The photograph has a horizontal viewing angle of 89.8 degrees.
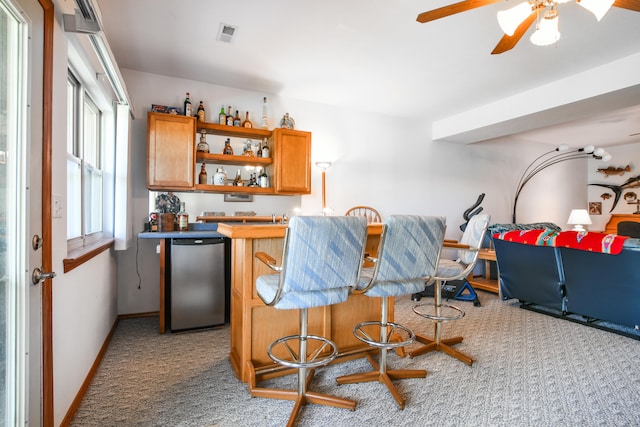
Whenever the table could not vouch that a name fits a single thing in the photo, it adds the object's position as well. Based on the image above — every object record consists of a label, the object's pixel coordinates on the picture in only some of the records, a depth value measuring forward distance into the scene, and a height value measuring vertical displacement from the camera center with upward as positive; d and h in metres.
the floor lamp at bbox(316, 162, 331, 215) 4.21 +0.18
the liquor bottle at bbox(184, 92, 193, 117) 3.43 +1.04
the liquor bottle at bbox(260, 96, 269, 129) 3.88 +1.10
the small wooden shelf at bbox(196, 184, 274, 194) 3.49 +0.18
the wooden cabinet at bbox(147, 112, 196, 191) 3.21 +0.53
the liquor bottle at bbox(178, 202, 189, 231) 3.34 -0.17
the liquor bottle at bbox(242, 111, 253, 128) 3.76 +0.96
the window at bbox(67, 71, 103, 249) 2.13 +0.25
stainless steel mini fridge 2.91 -0.73
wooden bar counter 2.04 -0.76
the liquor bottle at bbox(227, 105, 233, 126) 3.69 +0.98
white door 1.14 +0.00
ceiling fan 1.81 +1.14
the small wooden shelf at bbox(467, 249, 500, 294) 4.39 -1.06
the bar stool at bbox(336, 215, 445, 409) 1.82 -0.34
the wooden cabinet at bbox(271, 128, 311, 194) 3.73 +0.54
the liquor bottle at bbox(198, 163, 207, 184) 3.57 +0.32
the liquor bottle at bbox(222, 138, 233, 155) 3.68 +0.64
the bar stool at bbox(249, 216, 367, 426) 1.52 -0.32
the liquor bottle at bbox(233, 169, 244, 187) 3.79 +0.29
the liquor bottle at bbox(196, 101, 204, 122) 3.51 +1.00
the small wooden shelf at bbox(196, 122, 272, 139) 3.53 +0.86
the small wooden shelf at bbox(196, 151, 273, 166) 3.52 +0.52
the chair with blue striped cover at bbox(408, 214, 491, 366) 2.28 -0.44
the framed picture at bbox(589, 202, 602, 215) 7.03 +0.04
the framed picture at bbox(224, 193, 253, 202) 3.81 +0.09
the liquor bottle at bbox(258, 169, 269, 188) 3.85 +0.30
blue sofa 2.72 -0.69
